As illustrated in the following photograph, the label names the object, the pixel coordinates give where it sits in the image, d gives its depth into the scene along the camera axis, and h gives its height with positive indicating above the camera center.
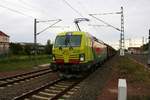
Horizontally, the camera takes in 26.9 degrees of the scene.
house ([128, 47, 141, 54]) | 158.64 +2.79
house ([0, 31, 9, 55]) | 43.49 +0.80
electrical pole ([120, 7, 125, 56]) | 38.43 +2.32
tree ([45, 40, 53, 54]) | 78.38 +1.51
